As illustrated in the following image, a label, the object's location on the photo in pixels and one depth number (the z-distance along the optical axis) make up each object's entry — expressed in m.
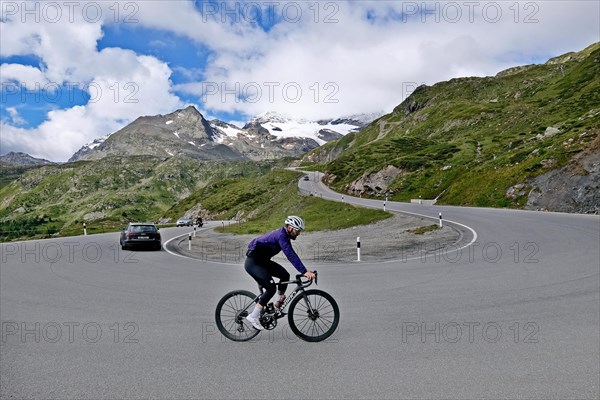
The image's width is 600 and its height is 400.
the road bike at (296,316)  7.62
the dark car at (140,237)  24.31
